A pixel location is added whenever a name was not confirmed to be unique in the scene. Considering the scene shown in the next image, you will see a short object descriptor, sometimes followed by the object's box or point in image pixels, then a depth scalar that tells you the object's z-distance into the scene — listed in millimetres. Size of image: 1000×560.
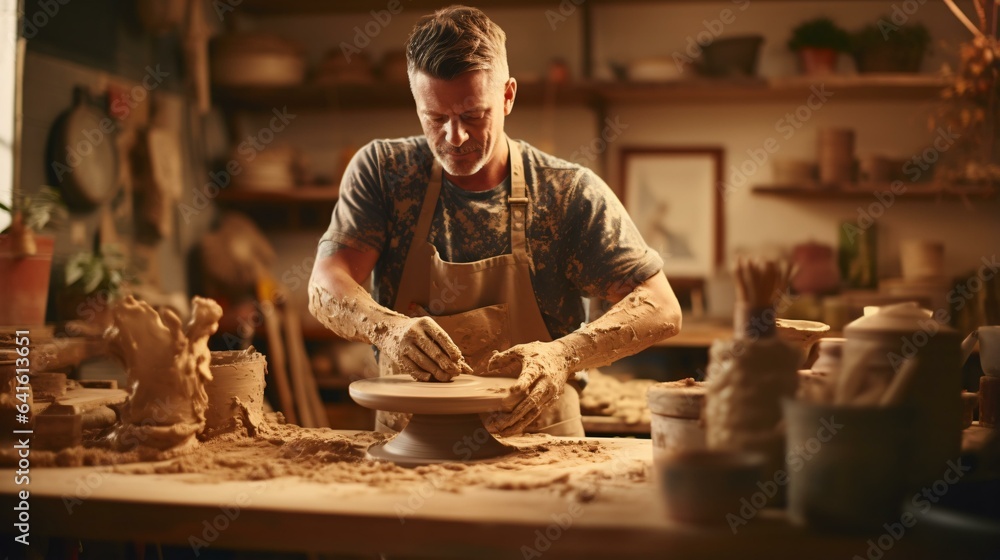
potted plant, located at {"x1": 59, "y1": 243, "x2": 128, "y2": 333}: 4172
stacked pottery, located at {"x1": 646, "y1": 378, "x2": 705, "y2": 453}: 1931
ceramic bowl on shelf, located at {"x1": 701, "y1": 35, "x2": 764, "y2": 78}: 5129
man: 2592
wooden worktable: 1565
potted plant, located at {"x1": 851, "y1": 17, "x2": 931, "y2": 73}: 5105
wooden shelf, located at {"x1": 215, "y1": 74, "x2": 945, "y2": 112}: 5109
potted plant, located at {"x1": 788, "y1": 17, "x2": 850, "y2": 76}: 5164
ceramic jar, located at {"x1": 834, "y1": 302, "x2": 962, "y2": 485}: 1707
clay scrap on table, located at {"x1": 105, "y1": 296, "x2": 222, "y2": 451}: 2162
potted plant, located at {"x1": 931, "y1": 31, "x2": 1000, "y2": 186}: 4621
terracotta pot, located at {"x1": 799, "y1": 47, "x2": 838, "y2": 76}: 5184
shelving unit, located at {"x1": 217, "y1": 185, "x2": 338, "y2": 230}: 5637
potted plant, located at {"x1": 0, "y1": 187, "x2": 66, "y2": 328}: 3264
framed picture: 5578
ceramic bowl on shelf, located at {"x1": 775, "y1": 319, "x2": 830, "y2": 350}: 2201
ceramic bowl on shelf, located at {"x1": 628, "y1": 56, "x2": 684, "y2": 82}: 5211
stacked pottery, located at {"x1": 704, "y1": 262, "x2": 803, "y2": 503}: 1719
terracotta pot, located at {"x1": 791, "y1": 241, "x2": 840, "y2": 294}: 5234
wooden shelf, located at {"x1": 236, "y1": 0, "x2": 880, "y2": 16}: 5696
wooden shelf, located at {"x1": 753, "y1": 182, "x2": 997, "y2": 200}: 5020
